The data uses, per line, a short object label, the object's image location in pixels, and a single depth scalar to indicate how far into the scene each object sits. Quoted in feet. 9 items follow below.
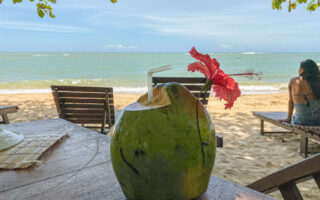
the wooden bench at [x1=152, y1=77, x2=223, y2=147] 11.92
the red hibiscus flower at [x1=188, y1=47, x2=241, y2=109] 2.13
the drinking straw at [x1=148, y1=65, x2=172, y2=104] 1.90
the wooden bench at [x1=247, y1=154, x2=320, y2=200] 2.75
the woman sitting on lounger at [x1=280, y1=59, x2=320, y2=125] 10.76
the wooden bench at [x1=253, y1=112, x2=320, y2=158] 10.47
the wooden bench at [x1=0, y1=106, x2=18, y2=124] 9.46
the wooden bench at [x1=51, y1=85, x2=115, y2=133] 12.34
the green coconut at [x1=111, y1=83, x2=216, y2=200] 1.84
